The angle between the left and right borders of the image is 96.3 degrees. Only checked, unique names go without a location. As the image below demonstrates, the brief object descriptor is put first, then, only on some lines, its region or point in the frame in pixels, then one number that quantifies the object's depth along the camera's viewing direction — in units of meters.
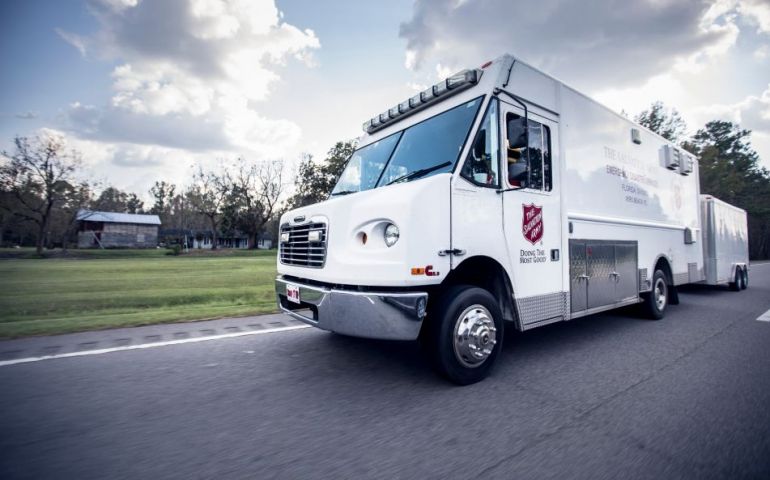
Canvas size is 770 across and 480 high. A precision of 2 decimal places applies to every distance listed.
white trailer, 8.28
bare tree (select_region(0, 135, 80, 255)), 36.50
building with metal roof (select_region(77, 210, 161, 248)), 60.53
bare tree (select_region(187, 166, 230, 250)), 57.75
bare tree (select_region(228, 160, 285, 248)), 58.19
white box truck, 2.84
